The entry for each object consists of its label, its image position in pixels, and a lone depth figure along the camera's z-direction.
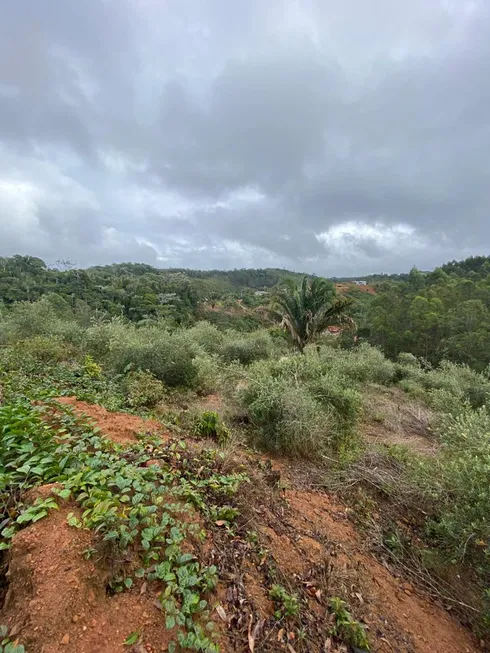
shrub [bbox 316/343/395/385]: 10.52
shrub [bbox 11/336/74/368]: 8.20
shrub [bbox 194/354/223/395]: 9.24
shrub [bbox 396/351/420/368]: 19.46
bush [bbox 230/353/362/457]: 5.50
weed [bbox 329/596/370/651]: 2.25
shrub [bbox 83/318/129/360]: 11.19
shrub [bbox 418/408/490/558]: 3.06
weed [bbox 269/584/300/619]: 2.20
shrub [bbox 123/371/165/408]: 6.39
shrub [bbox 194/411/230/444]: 5.01
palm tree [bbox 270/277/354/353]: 14.51
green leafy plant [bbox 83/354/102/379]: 7.28
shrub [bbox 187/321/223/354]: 16.06
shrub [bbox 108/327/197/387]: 9.11
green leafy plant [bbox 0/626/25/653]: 1.47
